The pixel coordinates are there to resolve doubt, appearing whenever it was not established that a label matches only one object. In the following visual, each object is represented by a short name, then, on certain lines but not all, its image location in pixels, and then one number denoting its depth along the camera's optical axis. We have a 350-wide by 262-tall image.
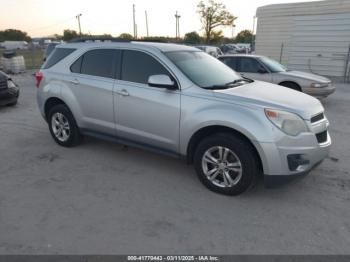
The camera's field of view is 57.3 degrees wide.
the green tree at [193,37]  45.43
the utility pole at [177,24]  56.30
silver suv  3.49
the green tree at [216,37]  40.66
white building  15.52
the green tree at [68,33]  57.92
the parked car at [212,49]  20.38
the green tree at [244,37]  65.93
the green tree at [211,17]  39.88
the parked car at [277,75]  8.84
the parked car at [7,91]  8.42
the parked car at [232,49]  32.58
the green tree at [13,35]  81.62
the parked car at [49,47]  17.47
